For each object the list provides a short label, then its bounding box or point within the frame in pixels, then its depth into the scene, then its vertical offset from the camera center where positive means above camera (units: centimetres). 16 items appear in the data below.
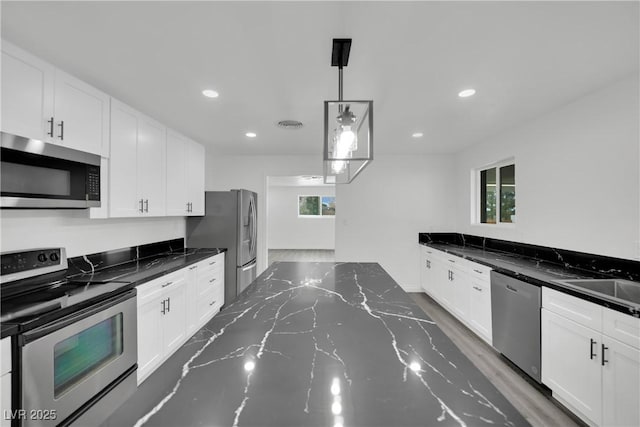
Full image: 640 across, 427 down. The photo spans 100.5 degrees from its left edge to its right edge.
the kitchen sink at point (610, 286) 187 -52
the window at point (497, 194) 336 +29
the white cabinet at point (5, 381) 118 -76
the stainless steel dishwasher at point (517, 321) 205 -90
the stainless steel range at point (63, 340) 127 -71
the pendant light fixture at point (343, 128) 114 +40
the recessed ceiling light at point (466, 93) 207 +97
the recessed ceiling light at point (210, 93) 209 +96
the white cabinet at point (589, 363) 144 -91
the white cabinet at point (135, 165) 217 +44
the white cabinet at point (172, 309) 208 -91
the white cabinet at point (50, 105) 146 +69
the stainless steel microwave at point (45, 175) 146 +24
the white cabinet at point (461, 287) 273 -90
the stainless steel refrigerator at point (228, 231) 356 -24
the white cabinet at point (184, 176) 292 +45
